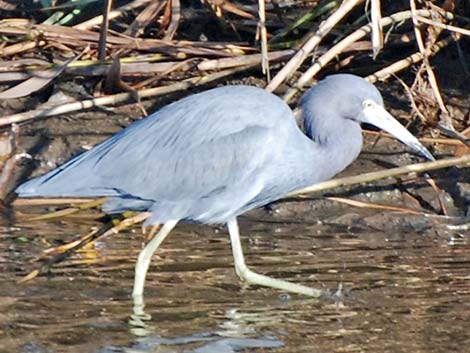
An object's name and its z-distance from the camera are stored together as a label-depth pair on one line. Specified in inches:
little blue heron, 460.1
